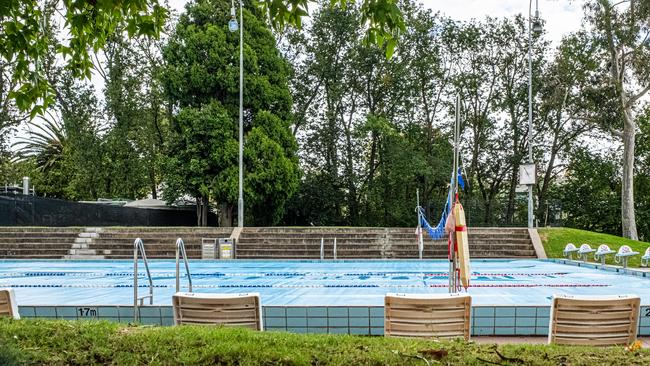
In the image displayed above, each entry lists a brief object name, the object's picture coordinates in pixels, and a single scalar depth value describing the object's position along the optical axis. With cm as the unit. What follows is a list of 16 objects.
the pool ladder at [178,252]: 642
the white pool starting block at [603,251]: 1374
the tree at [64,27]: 409
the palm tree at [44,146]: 4081
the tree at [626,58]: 2125
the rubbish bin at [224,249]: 1669
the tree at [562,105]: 2419
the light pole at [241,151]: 1983
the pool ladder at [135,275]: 627
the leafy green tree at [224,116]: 2225
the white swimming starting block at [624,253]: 1293
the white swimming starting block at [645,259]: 1299
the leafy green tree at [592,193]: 2786
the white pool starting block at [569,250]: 1516
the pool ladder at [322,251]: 1621
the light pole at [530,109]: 1906
